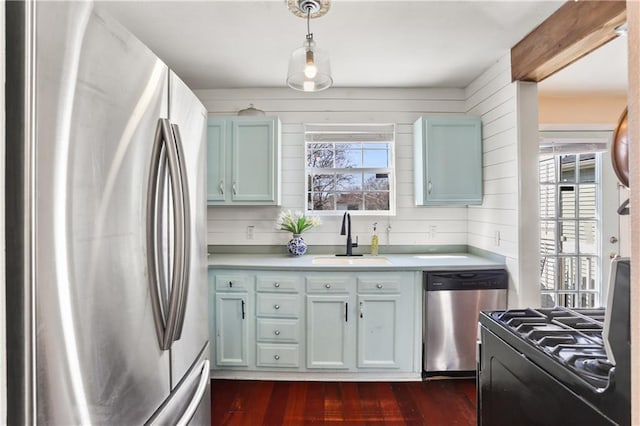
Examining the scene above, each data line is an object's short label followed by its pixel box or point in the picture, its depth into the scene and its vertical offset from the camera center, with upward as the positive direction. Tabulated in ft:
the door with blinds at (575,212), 10.99 +0.06
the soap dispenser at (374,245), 10.09 -0.96
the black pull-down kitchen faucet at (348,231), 9.94 -0.52
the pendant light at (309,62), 5.63 +2.63
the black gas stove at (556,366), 2.22 -1.27
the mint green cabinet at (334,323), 8.13 -2.72
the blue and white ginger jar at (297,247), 9.66 -0.97
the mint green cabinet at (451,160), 9.31 +1.54
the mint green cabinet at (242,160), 9.37 +1.54
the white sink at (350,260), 9.15 -1.33
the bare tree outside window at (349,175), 10.64 +1.27
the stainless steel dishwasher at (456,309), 8.06 -2.34
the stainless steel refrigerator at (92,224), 1.91 -0.08
